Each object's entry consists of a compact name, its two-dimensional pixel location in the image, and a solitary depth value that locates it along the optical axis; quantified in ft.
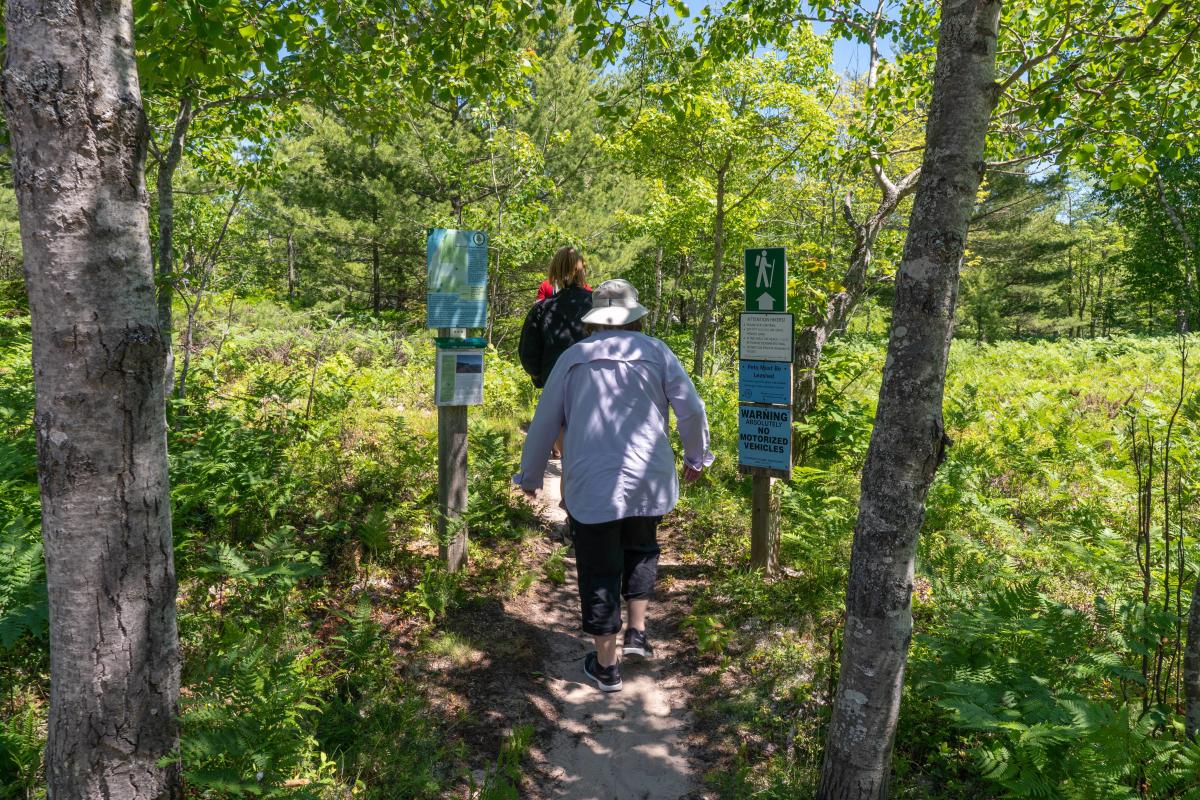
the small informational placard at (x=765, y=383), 15.51
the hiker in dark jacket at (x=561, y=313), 17.35
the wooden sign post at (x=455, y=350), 14.78
